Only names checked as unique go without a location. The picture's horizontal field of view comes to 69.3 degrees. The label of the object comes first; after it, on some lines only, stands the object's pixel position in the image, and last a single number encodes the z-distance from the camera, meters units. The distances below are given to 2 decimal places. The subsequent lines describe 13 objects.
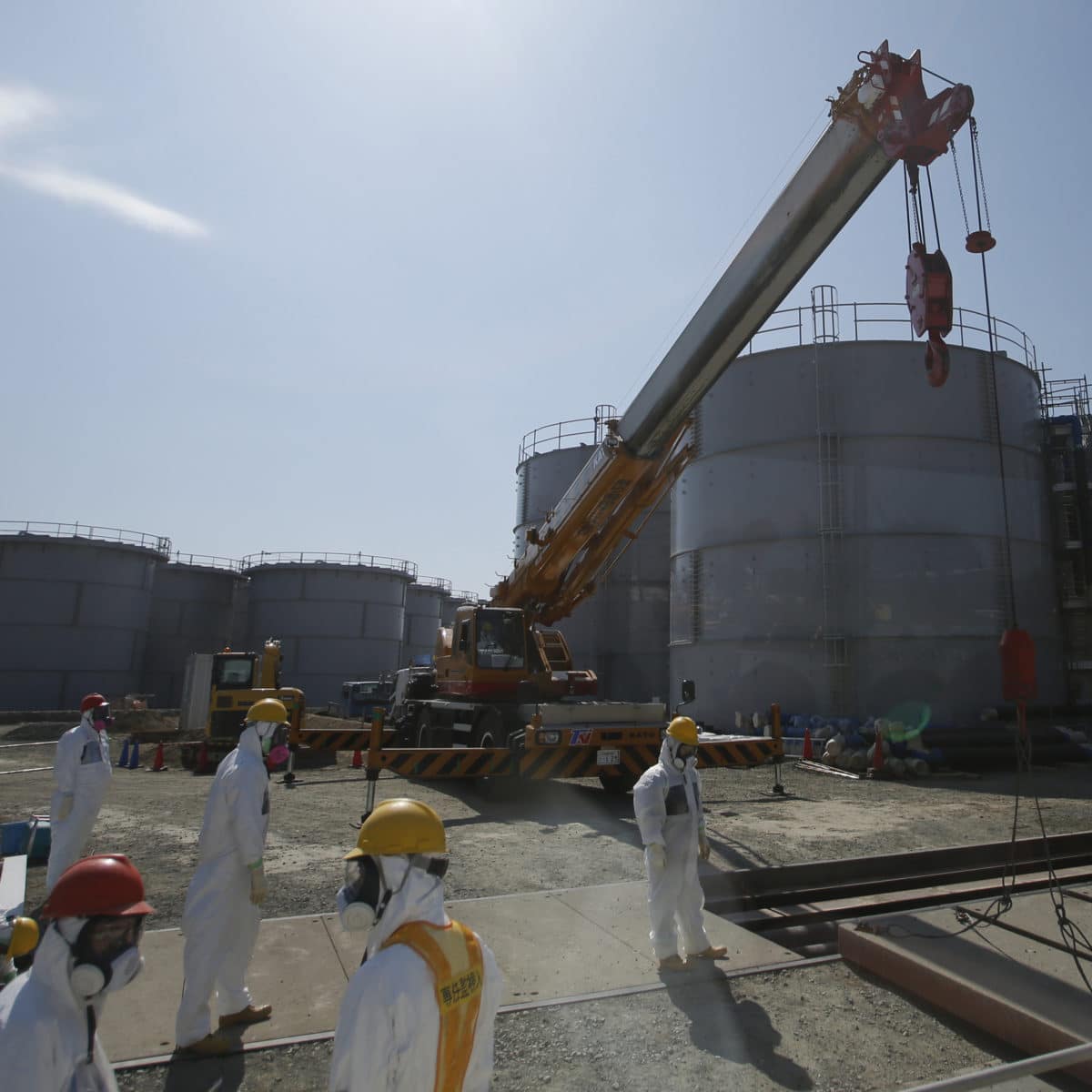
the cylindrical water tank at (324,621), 33.69
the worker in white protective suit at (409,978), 1.79
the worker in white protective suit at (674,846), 4.98
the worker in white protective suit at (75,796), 6.70
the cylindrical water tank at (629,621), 24.84
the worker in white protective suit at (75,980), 1.62
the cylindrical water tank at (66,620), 28.97
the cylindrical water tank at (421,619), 43.41
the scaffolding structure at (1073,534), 18.80
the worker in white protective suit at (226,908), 3.79
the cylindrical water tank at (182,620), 33.78
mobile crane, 6.62
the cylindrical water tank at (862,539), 16.34
